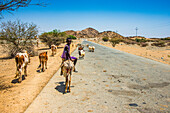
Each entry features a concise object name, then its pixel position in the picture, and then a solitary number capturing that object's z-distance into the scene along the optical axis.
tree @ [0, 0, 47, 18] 4.88
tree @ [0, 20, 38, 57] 16.09
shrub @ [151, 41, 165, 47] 45.38
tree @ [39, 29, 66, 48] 30.23
